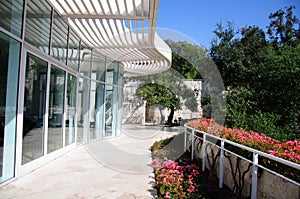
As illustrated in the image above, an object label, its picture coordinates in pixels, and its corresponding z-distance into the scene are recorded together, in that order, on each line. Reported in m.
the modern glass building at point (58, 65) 3.81
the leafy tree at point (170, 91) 17.22
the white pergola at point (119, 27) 4.73
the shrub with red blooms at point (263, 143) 2.66
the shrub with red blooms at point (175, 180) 3.59
